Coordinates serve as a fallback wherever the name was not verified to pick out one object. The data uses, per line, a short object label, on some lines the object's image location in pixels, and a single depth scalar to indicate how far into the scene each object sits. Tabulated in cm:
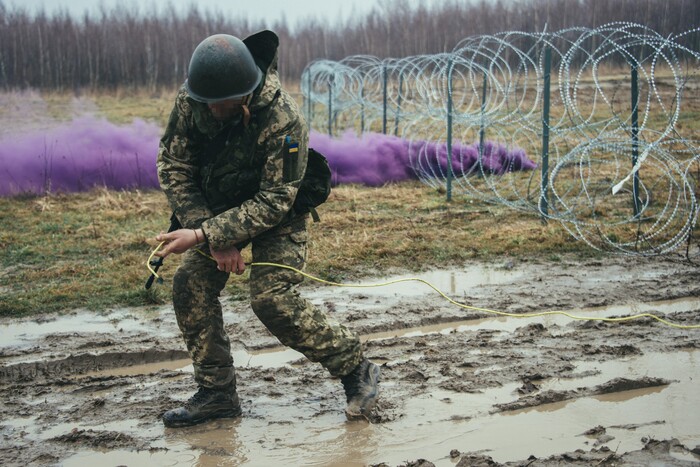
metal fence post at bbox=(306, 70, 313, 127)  2008
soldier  421
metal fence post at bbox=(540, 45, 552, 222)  969
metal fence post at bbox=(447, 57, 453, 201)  1167
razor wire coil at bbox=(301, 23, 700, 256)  917
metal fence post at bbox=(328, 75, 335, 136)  1927
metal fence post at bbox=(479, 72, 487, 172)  1163
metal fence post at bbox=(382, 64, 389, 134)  1652
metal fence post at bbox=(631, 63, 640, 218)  931
